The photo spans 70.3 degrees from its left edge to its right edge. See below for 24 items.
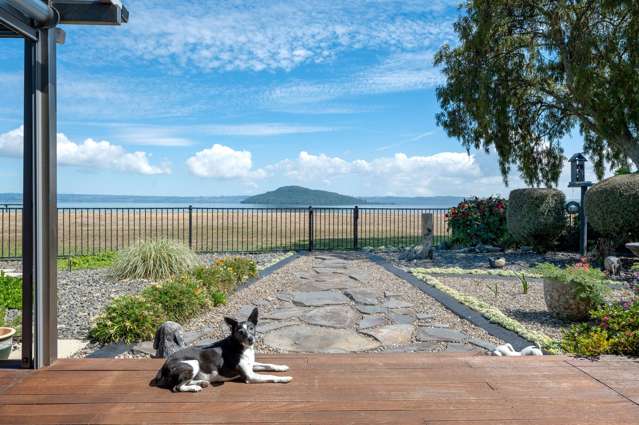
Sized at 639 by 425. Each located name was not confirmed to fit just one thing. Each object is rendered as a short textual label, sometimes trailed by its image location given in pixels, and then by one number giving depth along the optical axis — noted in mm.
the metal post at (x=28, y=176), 2736
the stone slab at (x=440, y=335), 4469
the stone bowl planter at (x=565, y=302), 5172
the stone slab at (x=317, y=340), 4164
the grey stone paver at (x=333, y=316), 5004
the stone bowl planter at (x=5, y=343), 3500
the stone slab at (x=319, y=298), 5949
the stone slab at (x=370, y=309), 5555
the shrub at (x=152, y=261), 7812
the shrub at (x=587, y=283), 5121
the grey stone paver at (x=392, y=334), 4395
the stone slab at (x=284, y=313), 5297
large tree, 11805
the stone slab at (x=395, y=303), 5857
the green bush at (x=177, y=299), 5035
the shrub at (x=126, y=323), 4371
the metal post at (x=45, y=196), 2752
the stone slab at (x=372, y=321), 4902
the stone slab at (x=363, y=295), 6096
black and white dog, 2561
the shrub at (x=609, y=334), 3352
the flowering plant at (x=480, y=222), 13227
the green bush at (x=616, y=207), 9508
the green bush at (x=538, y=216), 11508
